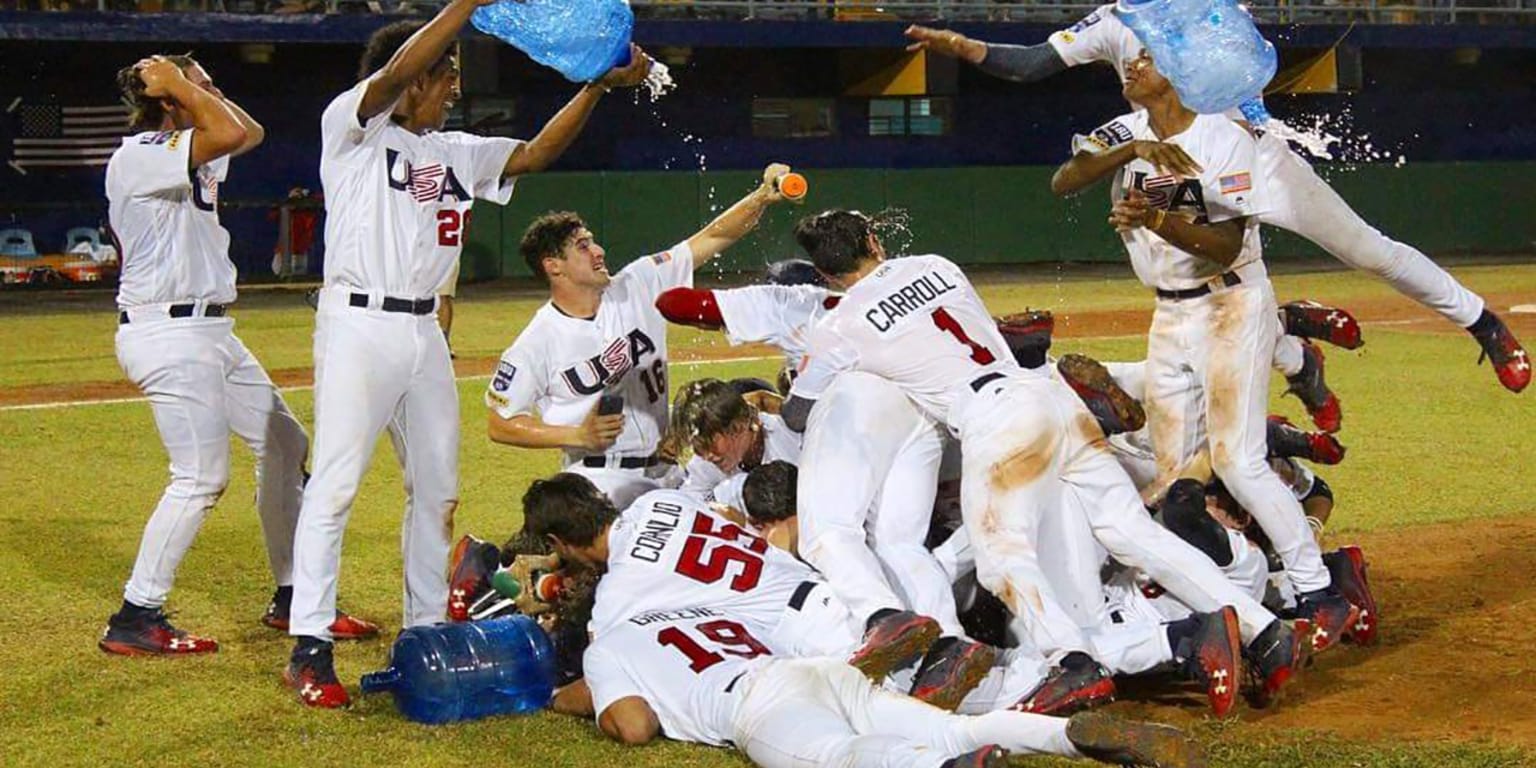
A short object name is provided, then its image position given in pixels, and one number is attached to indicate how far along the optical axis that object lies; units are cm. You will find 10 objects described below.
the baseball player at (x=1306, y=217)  1402
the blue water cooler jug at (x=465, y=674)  1209
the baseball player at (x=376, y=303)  1273
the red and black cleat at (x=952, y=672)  1127
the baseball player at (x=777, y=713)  984
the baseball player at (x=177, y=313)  1409
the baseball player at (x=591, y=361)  1477
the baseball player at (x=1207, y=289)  1366
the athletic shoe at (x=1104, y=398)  1427
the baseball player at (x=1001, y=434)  1209
